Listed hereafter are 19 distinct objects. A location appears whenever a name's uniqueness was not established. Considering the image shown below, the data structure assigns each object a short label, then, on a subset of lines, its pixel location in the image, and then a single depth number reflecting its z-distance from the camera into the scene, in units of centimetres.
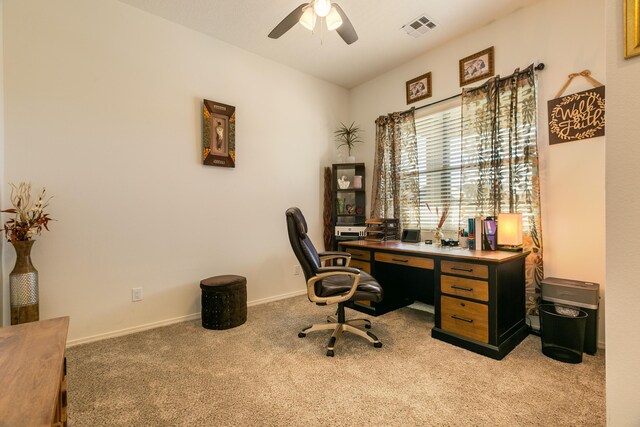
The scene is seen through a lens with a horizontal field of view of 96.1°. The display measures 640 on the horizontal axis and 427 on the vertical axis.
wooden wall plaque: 215
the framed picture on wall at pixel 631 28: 86
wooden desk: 208
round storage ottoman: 262
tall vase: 198
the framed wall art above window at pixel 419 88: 333
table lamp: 237
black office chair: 214
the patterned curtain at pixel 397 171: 345
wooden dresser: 67
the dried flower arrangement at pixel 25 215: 203
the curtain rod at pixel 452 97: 245
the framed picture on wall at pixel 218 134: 299
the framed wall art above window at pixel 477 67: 281
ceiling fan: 186
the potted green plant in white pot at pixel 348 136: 419
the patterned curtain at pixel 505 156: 246
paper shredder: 205
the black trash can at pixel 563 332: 199
